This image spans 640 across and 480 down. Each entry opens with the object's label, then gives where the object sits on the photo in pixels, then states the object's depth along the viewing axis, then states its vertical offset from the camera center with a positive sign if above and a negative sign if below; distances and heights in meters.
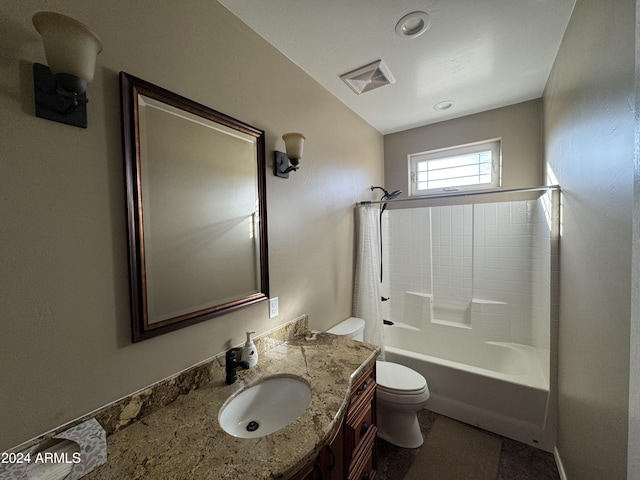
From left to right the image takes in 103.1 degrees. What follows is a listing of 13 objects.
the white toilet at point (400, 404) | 1.71 -1.19
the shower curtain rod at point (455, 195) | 2.08 +0.30
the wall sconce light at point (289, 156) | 1.41 +0.44
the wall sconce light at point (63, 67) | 0.64 +0.46
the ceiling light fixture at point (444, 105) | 2.23 +1.12
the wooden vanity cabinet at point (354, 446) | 0.92 -0.93
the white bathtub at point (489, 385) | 1.75 -1.21
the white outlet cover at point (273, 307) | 1.45 -0.43
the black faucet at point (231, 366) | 1.10 -0.58
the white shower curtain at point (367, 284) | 2.25 -0.47
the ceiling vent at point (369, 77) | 1.69 +1.09
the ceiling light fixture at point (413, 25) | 1.31 +1.10
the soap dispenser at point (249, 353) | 1.20 -0.57
